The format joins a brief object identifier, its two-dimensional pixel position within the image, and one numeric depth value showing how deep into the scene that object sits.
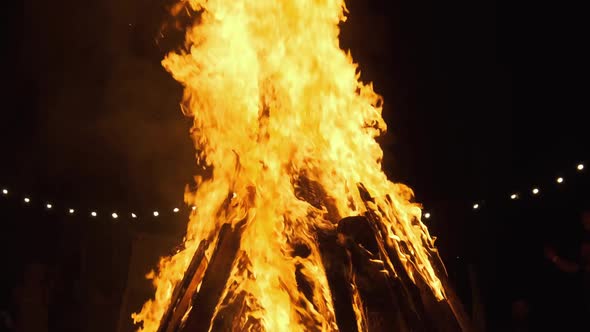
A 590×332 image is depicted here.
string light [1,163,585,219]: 7.81
